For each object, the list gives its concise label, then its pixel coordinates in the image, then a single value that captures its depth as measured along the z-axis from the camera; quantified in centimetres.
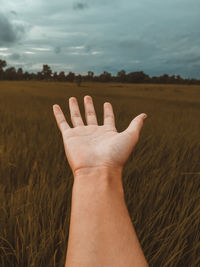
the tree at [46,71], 5450
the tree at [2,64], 5785
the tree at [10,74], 5211
